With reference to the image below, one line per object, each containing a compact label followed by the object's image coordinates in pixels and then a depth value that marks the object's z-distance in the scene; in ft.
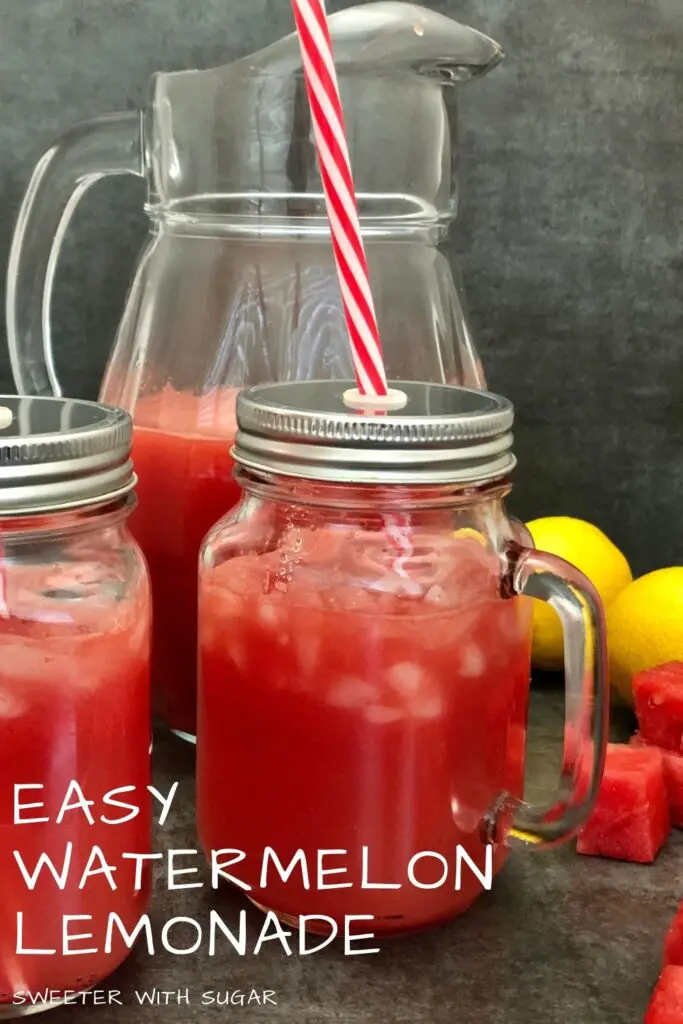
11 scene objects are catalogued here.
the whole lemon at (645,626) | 2.96
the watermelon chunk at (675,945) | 1.84
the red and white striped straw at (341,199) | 1.98
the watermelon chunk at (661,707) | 2.59
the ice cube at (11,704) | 1.66
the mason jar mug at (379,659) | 1.87
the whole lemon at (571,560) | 3.22
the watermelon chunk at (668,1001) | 1.64
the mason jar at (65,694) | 1.67
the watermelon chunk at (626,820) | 2.32
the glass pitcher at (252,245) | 2.39
